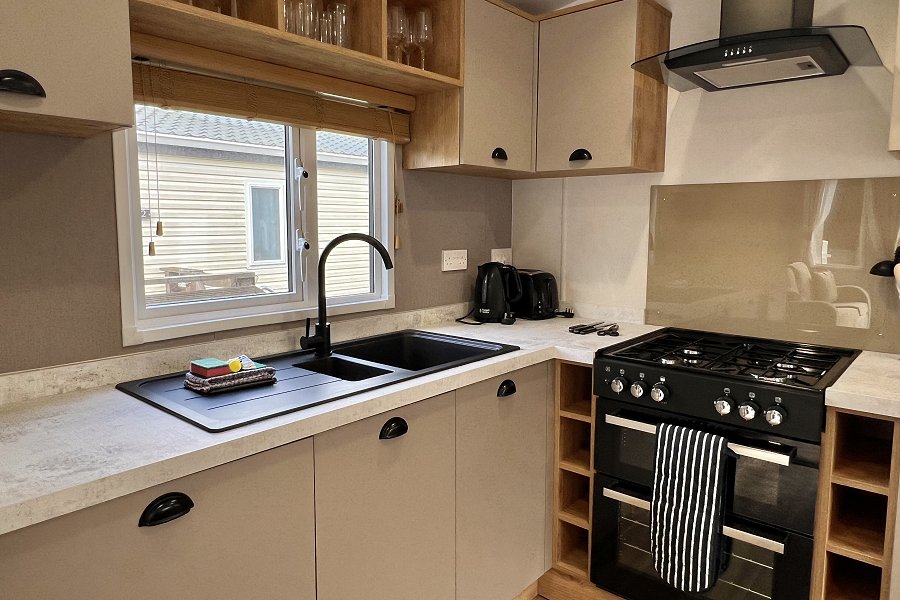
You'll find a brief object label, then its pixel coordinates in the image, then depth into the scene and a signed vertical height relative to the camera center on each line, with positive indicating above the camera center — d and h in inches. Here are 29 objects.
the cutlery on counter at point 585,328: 96.2 -14.2
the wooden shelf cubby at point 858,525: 65.7 -32.4
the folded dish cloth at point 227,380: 61.9 -14.9
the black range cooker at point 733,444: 67.1 -23.6
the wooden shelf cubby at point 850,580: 70.0 -40.0
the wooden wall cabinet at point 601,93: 91.6 +22.7
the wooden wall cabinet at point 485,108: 88.6 +19.6
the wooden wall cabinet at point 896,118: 69.1 +14.1
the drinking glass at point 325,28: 75.5 +25.8
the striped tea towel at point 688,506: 70.0 -31.0
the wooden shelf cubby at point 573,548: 89.9 -47.2
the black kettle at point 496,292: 105.3 -9.3
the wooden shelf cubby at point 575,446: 88.8 -31.1
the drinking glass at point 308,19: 71.6 +25.7
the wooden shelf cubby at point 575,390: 88.7 -22.7
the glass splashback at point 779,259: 82.7 -2.7
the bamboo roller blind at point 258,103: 66.5 +16.5
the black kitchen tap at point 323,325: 79.6 -11.5
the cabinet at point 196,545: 40.3 -22.9
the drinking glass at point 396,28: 83.1 +28.5
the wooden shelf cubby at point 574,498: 89.2 -39.3
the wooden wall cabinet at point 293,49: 61.2 +21.1
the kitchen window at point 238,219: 69.7 +2.3
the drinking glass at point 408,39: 85.7 +27.9
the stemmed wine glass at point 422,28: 86.7 +29.7
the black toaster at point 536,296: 108.2 -10.1
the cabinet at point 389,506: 58.0 -27.7
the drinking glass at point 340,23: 76.7 +26.7
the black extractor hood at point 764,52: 66.2 +21.7
